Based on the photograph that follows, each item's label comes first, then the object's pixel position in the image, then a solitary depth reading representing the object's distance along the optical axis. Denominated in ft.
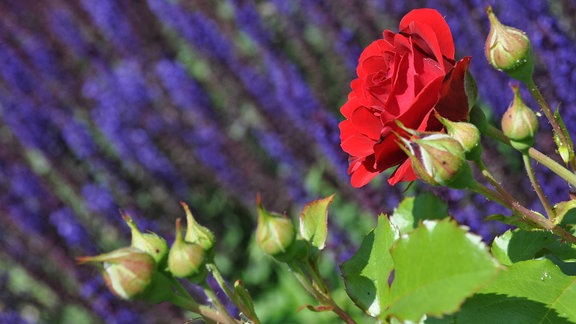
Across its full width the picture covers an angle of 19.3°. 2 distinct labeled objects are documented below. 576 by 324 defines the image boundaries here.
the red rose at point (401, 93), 2.11
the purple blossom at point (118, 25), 8.57
